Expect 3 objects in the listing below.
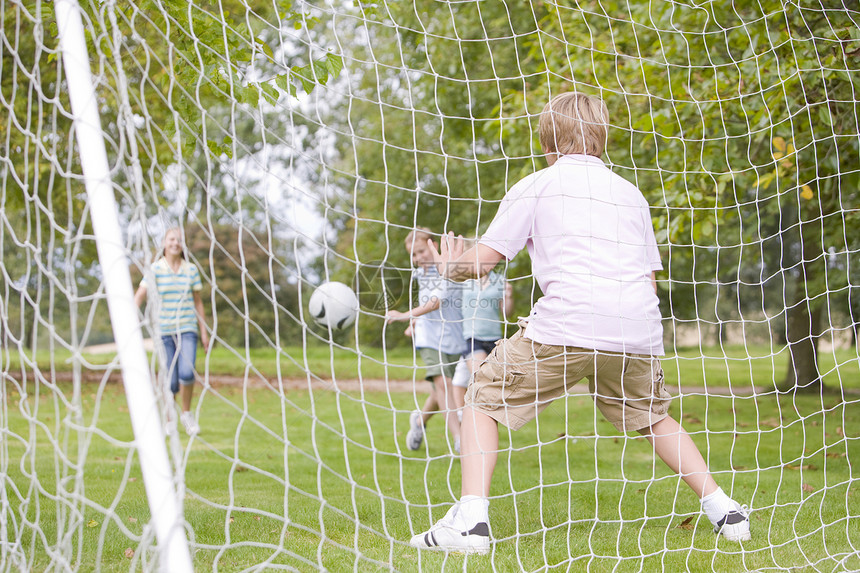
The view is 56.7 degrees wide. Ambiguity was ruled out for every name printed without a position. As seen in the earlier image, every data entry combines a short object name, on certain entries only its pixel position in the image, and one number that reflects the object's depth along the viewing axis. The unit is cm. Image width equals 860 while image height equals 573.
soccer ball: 493
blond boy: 282
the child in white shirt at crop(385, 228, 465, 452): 511
